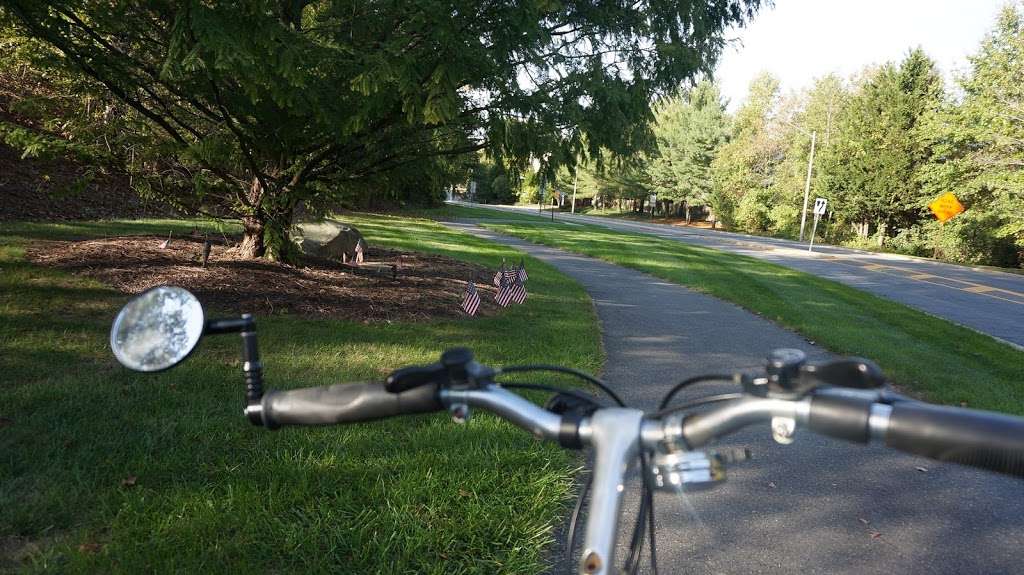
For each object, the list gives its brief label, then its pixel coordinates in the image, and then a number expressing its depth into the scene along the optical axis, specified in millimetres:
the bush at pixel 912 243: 39156
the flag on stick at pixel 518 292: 10653
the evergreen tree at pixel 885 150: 40406
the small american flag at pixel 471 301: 9128
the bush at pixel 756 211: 55188
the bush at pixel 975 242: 34500
